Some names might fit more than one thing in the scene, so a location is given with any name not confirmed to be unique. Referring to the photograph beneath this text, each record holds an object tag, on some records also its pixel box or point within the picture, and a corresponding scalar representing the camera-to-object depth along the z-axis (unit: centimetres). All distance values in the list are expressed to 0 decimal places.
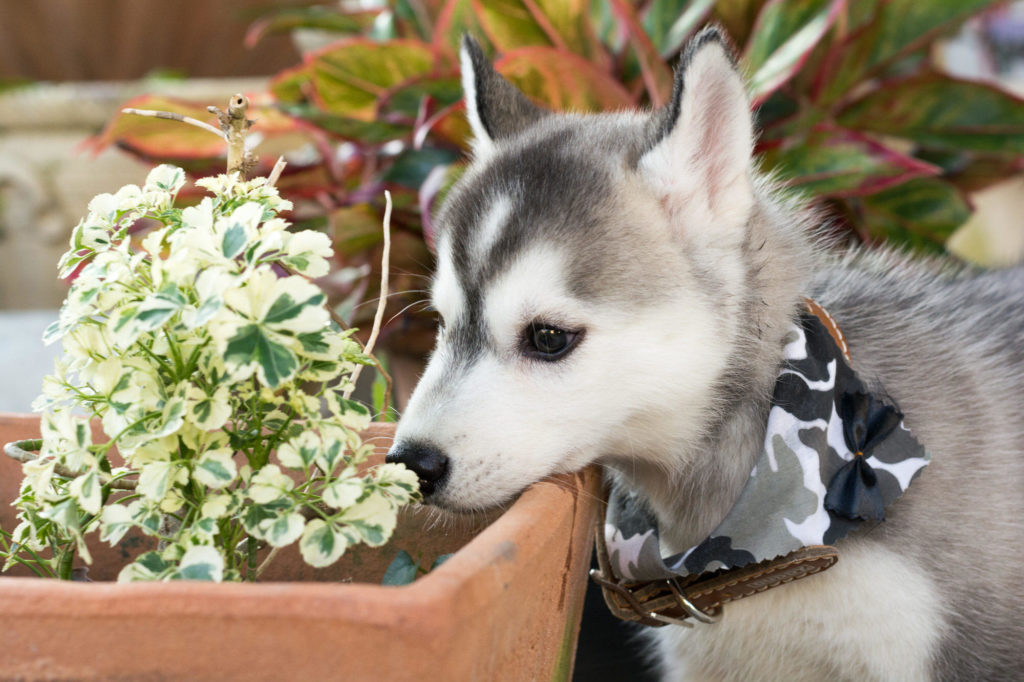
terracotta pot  54
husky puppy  68
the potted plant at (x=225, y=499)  54
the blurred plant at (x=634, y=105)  95
